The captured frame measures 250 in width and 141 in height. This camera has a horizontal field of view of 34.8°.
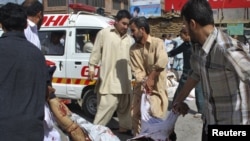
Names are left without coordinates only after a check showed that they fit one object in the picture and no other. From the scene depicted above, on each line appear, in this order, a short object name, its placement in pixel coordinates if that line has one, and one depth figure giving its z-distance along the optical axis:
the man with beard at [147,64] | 4.79
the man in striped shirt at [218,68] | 2.30
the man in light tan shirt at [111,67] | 5.34
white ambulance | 7.21
